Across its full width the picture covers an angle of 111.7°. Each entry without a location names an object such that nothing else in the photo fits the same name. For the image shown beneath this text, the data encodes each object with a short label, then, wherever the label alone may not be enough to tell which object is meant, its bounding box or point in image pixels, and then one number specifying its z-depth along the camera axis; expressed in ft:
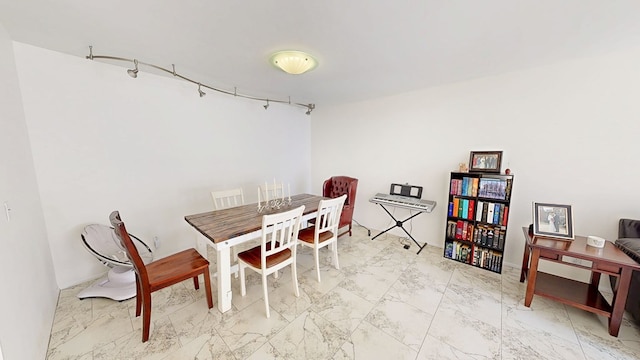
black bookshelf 8.19
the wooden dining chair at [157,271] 5.13
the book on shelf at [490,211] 8.30
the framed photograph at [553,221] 6.72
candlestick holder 8.65
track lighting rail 6.81
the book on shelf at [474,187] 8.65
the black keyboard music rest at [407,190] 10.81
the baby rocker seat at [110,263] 6.84
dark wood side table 5.42
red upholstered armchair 11.19
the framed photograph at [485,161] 8.55
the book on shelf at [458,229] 9.22
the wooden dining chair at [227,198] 8.98
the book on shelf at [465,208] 8.98
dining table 6.07
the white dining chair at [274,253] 6.09
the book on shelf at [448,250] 9.52
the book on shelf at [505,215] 8.04
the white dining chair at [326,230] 7.59
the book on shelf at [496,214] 8.22
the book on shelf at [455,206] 9.18
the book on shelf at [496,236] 8.36
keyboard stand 10.73
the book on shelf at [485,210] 8.42
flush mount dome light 6.57
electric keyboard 9.64
